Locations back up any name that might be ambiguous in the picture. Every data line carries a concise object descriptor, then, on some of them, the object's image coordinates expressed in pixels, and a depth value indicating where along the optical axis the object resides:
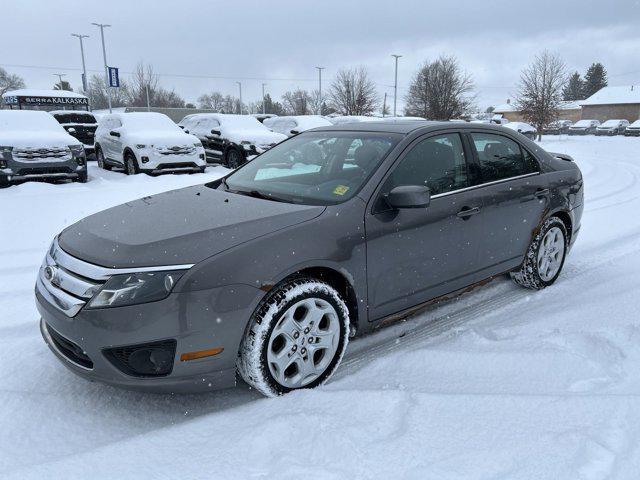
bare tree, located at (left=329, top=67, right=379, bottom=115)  48.81
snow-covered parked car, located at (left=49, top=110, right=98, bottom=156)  16.74
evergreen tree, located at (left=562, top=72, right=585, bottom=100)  108.94
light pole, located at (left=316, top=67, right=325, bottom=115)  62.33
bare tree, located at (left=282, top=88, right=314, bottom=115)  84.62
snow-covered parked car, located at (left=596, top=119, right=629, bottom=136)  52.31
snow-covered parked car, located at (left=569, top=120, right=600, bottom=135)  56.81
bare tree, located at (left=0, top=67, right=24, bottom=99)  79.69
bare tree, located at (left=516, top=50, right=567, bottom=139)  44.09
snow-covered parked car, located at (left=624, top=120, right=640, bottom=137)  47.00
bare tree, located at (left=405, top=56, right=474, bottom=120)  42.47
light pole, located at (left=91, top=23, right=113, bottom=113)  41.06
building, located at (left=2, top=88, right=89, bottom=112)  20.03
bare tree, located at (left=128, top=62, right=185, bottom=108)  56.03
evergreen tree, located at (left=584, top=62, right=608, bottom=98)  105.56
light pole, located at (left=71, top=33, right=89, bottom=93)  43.53
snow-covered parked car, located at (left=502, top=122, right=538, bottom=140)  37.17
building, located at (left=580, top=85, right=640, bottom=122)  76.06
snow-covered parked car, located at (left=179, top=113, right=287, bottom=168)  13.69
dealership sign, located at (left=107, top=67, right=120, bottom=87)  28.70
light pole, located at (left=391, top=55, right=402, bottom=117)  51.61
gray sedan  2.52
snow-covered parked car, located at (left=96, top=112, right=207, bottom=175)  11.41
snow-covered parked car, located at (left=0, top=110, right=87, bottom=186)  9.59
